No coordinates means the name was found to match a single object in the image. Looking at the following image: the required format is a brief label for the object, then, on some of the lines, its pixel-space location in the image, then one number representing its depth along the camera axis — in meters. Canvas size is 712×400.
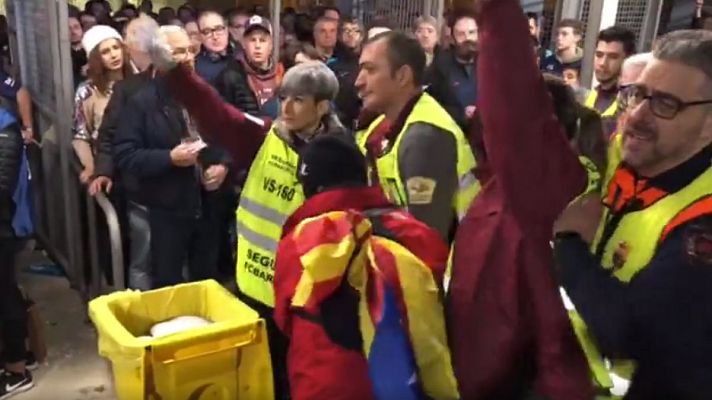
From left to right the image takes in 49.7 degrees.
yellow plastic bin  1.85
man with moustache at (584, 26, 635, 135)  3.49
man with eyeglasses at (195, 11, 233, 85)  4.63
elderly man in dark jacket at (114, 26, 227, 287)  3.15
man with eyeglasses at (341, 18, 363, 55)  5.19
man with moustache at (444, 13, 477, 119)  4.66
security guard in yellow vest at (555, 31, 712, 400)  1.24
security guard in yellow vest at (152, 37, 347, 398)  2.40
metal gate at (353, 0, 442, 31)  6.02
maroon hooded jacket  1.21
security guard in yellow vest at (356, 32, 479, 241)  2.13
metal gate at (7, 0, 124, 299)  3.62
